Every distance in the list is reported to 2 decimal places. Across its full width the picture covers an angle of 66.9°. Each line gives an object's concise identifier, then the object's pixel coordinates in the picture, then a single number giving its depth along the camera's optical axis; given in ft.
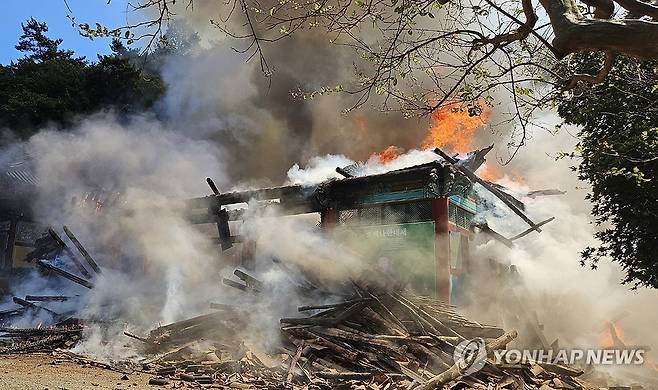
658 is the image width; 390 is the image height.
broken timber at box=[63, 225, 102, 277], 52.75
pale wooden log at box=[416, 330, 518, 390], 25.53
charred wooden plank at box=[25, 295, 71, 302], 48.37
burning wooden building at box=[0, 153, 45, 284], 72.84
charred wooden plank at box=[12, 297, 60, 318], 47.20
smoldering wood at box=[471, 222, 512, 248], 50.07
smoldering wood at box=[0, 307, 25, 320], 48.21
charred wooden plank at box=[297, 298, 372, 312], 36.04
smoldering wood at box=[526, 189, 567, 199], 57.36
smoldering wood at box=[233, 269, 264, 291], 43.32
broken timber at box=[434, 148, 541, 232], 44.46
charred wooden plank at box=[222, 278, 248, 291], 43.70
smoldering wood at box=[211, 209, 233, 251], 58.90
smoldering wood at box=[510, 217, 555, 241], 52.08
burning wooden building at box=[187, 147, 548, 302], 44.42
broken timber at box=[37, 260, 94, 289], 49.55
